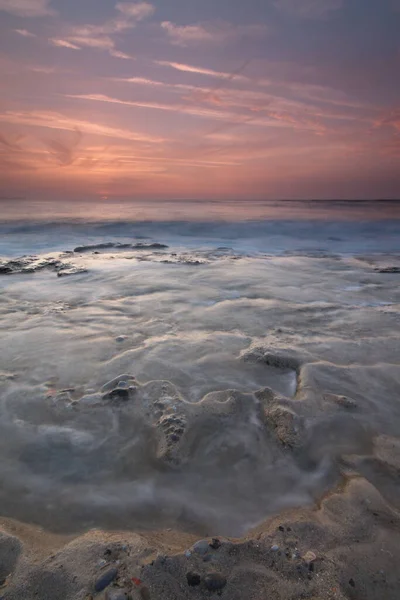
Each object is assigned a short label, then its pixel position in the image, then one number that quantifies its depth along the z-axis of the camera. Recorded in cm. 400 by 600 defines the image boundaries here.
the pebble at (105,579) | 157
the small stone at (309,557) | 170
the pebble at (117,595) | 152
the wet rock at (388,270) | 916
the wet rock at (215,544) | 178
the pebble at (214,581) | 158
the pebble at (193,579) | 160
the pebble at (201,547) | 176
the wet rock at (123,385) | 322
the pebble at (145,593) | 154
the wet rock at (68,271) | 838
